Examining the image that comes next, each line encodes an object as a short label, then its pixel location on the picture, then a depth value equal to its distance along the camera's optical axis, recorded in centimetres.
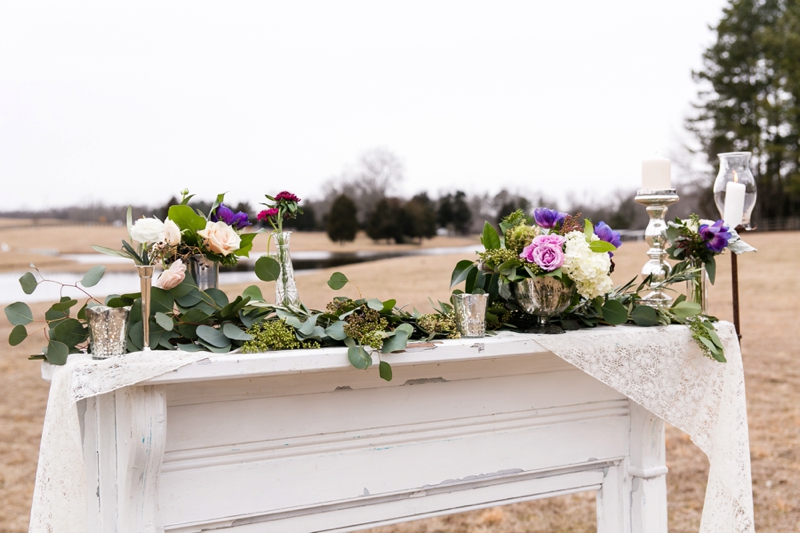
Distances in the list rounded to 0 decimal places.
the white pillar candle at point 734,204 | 155
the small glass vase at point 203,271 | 113
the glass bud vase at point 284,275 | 124
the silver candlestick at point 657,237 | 145
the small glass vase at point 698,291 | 147
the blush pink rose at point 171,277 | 103
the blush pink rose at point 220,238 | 109
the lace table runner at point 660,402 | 93
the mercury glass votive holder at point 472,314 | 116
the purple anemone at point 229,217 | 118
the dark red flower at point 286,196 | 124
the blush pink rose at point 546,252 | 112
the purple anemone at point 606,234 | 129
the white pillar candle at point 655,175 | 147
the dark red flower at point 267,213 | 123
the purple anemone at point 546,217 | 124
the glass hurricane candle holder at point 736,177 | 157
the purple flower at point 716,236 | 136
